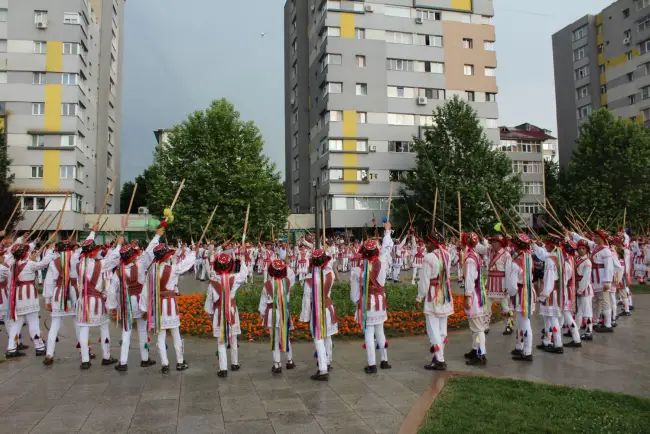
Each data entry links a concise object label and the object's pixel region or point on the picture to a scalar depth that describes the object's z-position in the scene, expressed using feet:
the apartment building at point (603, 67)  172.35
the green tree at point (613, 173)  133.80
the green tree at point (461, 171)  124.16
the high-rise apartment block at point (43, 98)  139.74
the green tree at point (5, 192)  116.88
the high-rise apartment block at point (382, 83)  154.71
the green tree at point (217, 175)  115.14
